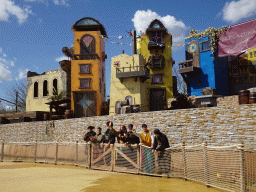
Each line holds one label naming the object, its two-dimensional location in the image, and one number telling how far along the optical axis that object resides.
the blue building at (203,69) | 22.45
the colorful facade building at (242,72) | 22.67
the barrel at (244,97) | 11.96
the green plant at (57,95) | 29.48
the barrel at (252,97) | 11.88
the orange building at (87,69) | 26.22
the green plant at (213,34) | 19.53
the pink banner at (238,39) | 16.11
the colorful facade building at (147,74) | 24.81
